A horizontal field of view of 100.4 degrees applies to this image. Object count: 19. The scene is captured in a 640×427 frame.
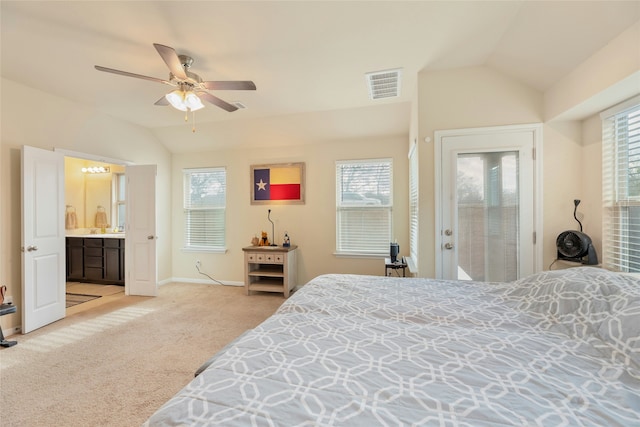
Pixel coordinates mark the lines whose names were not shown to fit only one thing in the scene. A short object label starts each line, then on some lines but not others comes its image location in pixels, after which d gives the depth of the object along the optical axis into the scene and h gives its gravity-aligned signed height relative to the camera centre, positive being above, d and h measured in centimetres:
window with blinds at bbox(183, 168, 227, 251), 498 +8
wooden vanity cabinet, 477 -84
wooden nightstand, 419 -91
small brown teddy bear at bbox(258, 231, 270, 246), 459 -48
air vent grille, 284 +147
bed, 79 -59
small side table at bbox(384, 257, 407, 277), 350 -70
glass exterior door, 266 +7
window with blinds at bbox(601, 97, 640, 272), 200 +20
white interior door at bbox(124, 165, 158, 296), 429 -30
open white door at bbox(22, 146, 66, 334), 294 -30
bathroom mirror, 555 +42
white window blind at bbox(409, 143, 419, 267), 335 +13
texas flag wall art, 458 +51
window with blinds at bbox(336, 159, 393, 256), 434 +10
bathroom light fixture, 557 +92
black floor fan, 228 -32
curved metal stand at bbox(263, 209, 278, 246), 472 -31
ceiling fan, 221 +112
